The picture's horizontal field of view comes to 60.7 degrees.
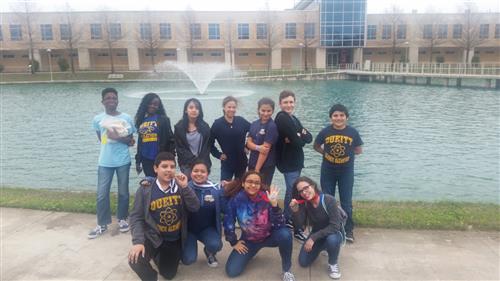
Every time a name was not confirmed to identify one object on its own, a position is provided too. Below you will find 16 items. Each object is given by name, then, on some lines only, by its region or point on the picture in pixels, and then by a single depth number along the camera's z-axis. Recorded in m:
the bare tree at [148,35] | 68.94
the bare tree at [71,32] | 67.81
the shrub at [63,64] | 63.34
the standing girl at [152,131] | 5.73
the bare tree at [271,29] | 69.38
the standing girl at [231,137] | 5.59
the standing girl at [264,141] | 5.25
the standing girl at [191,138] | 5.49
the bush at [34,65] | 62.00
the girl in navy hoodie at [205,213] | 4.74
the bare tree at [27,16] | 67.31
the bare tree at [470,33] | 69.44
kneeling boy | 4.45
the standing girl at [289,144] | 5.30
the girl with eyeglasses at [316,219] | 4.48
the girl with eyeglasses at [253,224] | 4.48
